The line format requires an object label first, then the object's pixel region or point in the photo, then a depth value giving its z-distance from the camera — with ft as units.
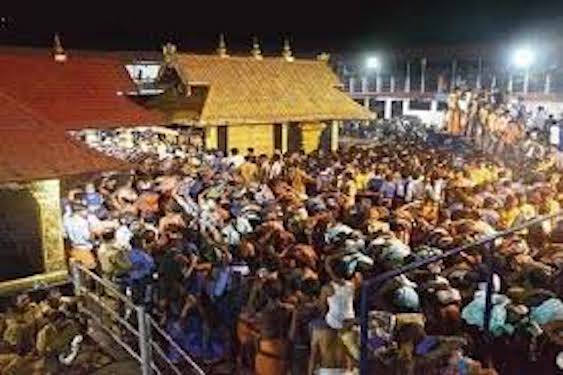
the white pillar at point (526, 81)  103.65
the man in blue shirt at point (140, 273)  30.96
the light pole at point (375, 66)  131.78
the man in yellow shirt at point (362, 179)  48.44
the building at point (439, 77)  100.17
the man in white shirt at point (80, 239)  35.37
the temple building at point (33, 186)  30.09
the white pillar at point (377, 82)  133.39
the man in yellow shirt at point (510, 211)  37.76
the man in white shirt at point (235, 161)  56.30
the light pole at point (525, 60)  102.22
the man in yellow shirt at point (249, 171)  53.88
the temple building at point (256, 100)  66.75
